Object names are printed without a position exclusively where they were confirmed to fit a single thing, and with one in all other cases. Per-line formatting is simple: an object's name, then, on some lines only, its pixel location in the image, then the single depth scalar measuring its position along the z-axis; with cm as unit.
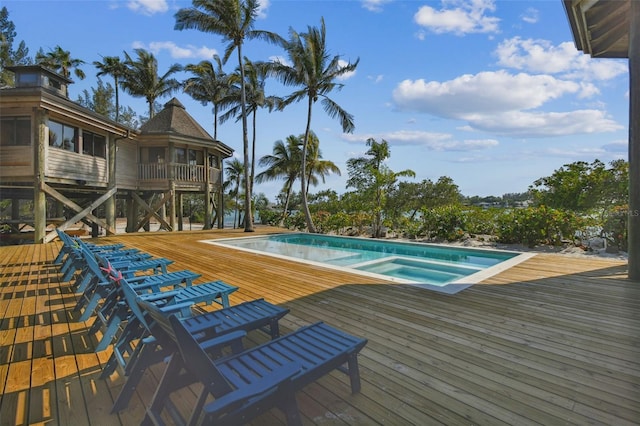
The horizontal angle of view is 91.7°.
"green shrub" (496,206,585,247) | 927
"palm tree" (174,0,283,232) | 1382
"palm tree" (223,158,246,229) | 2686
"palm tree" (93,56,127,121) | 2395
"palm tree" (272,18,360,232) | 1502
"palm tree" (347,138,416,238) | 1406
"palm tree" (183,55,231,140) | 2202
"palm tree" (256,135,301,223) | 2228
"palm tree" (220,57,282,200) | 1991
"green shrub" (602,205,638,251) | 823
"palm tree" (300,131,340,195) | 2234
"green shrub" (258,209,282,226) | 2167
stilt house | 954
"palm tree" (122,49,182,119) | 2333
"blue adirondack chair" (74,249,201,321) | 294
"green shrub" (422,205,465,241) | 1164
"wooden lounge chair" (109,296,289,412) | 189
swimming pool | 661
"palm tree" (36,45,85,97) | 2398
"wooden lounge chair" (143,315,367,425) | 149
